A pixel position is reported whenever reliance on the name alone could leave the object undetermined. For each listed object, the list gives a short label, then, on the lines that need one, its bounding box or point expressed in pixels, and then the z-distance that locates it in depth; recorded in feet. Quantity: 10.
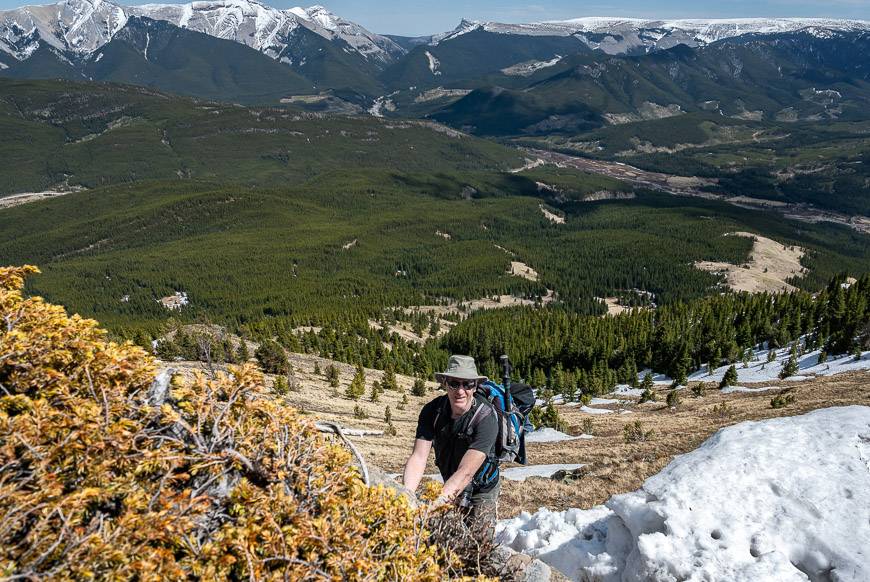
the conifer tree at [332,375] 159.22
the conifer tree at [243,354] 156.39
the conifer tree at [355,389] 147.62
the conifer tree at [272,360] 144.15
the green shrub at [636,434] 84.43
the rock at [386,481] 23.03
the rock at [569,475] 59.93
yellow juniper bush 14.62
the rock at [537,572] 26.07
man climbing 25.73
